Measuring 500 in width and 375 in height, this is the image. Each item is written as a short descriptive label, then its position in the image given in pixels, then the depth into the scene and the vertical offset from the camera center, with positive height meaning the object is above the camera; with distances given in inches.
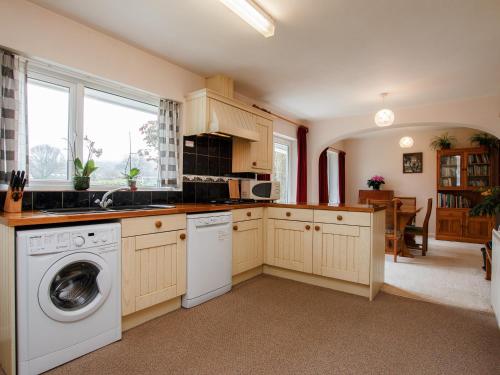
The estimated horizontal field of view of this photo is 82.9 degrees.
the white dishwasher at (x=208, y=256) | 95.9 -24.6
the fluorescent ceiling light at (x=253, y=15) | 78.0 +50.6
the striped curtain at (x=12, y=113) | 78.0 +21.2
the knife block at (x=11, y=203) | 71.5 -3.9
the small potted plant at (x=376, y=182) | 268.8 +5.8
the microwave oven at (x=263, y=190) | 137.6 -1.0
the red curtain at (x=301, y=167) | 210.7 +15.4
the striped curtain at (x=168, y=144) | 119.1 +18.5
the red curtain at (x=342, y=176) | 288.2 +12.3
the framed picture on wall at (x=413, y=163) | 256.8 +23.3
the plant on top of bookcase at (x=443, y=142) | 233.8 +39.1
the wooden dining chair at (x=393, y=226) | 161.2 -22.2
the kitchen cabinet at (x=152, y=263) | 79.1 -22.7
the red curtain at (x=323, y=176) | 243.8 +10.5
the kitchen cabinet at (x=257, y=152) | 145.8 +19.1
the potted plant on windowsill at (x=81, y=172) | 90.9 +5.3
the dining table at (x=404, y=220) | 164.6 -19.0
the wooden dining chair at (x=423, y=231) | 173.8 -26.4
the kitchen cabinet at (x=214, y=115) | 119.6 +32.3
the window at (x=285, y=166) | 209.9 +16.6
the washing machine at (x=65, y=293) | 59.6 -24.7
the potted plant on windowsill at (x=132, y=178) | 99.1 +3.7
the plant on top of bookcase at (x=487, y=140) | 212.5 +36.1
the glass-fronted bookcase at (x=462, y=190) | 216.5 -1.6
